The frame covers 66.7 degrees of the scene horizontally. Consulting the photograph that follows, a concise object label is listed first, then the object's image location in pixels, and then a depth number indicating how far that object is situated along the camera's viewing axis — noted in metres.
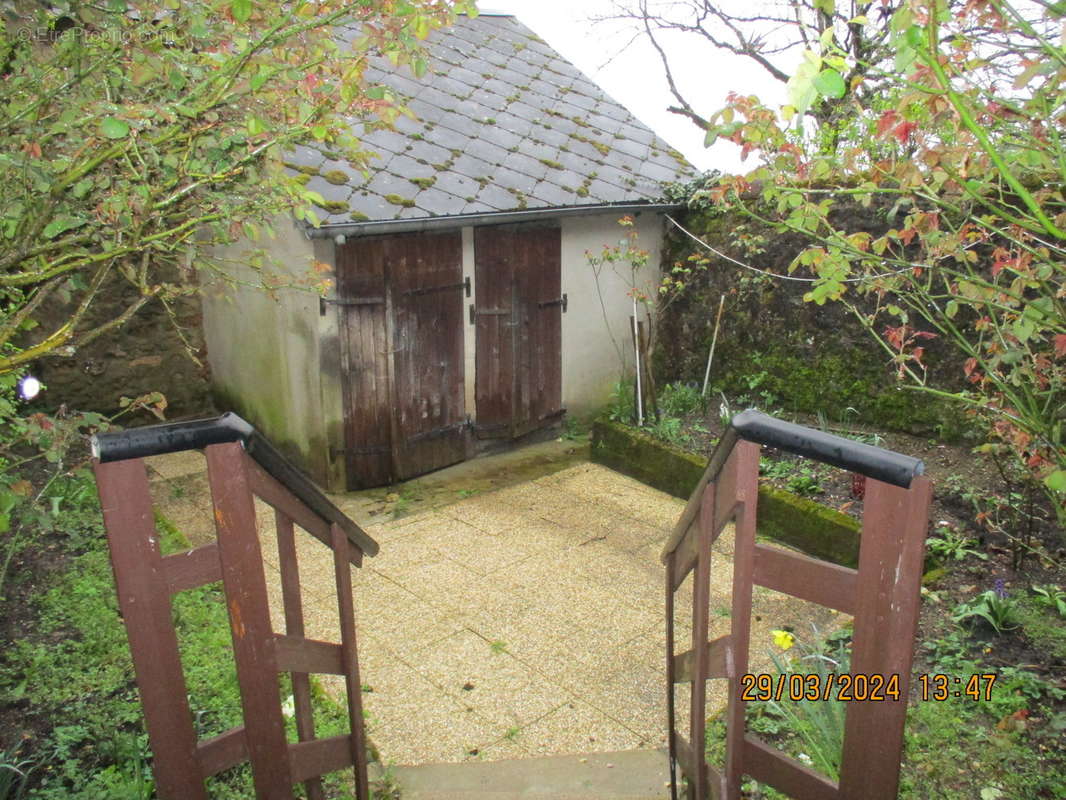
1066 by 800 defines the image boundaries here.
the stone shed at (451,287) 5.82
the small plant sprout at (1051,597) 3.65
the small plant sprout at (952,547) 4.26
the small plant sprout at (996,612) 3.52
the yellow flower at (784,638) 3.32
